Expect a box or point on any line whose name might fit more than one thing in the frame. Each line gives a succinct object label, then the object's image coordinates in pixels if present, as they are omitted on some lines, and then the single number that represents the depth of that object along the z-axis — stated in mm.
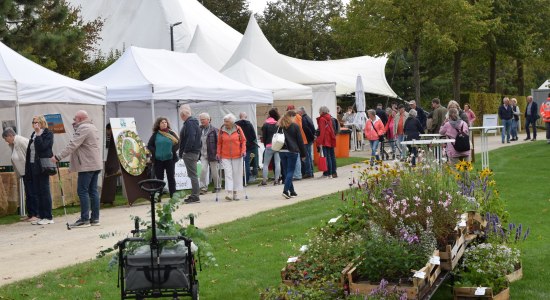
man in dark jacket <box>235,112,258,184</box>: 21172
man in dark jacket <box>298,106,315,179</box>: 22172
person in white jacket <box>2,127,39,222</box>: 15820
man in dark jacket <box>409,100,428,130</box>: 28031
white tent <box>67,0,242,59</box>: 43125
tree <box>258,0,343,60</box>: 65188
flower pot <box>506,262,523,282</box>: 8330
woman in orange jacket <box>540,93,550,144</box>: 29466
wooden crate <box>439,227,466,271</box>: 7387
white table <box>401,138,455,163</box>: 14758
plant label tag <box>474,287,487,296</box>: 7297
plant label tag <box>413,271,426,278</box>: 6607
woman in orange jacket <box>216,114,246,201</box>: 17172
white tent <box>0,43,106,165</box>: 15500
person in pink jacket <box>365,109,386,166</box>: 26130
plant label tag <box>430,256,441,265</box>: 6911
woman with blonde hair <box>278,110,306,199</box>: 17547
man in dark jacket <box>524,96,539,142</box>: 33094
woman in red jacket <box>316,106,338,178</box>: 21688
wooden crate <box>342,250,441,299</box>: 6621
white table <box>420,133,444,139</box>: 18028
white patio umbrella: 32469
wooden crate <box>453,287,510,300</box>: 7359
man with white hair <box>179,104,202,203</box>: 17219
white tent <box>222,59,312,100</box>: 25969
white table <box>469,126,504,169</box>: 19278
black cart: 6758
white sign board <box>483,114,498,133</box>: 27852
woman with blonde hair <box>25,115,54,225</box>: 14719
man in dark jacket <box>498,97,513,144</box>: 32625
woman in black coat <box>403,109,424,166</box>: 23984
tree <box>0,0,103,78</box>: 26781
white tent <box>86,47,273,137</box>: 19344
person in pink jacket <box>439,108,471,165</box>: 16219
